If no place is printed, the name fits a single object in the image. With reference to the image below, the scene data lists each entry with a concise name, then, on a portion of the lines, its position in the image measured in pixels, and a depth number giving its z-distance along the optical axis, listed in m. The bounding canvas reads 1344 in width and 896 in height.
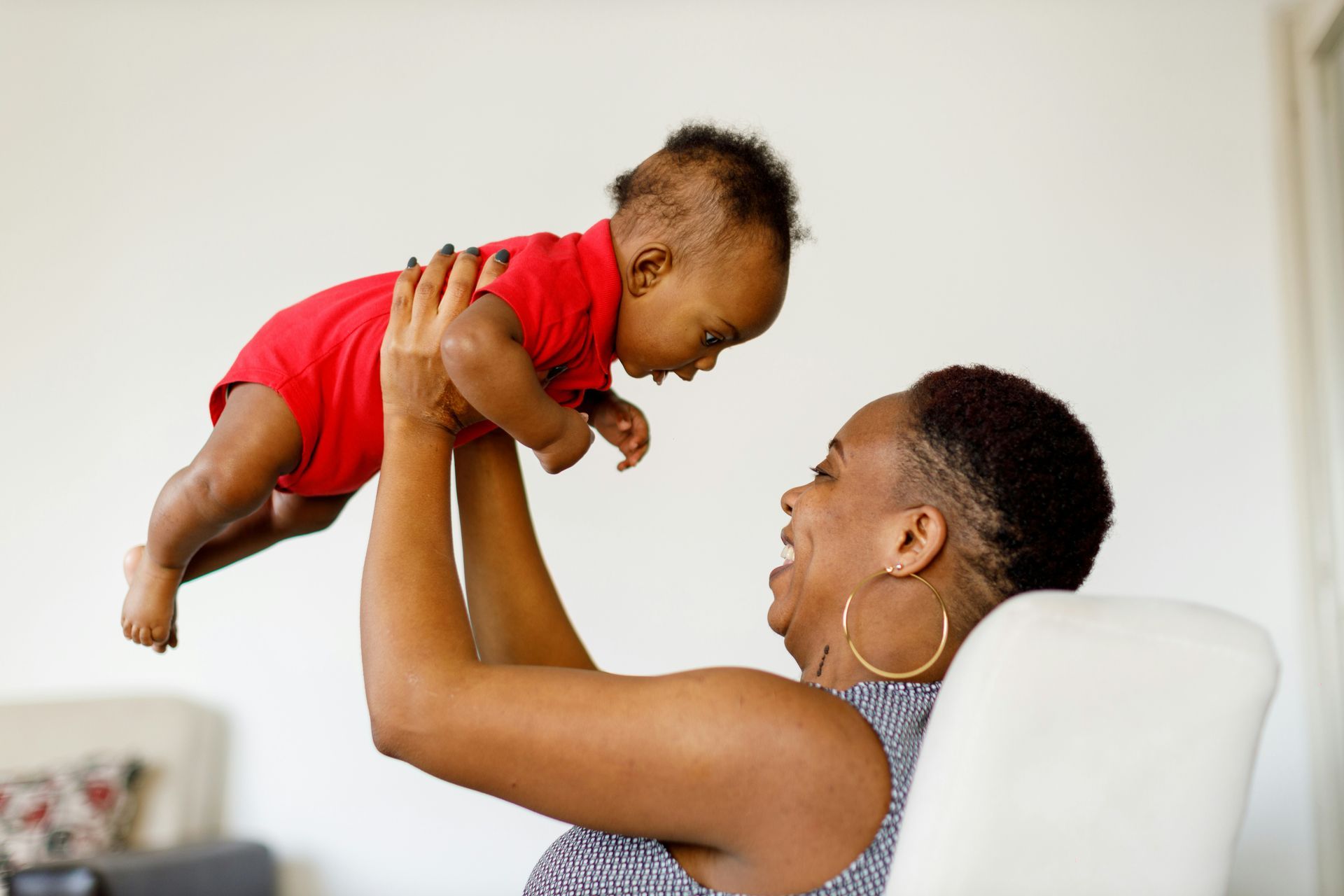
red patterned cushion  2.46
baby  1.08
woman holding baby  0.73
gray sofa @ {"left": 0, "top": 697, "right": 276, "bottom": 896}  2.66
